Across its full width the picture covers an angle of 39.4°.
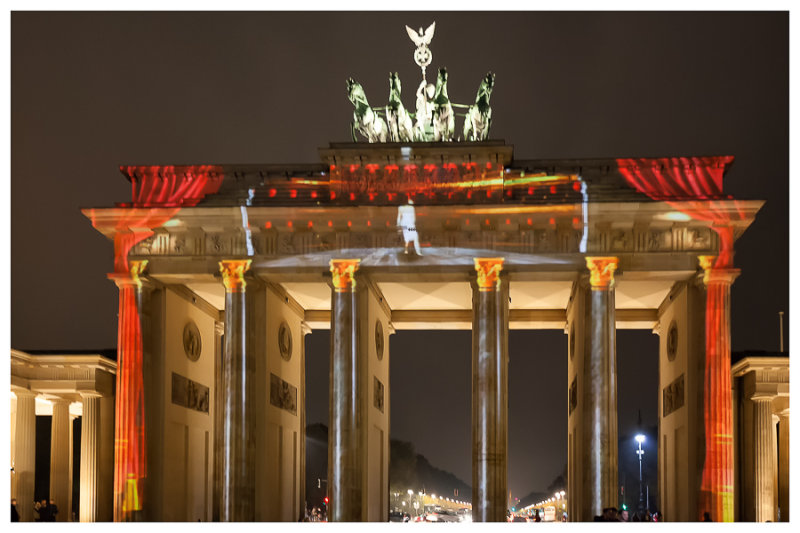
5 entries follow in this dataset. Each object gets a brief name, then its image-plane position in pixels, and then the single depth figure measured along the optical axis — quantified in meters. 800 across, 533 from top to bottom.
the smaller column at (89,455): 50.59
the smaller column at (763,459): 47.94
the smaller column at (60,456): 54.31
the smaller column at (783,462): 52.03
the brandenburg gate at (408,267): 45.22
